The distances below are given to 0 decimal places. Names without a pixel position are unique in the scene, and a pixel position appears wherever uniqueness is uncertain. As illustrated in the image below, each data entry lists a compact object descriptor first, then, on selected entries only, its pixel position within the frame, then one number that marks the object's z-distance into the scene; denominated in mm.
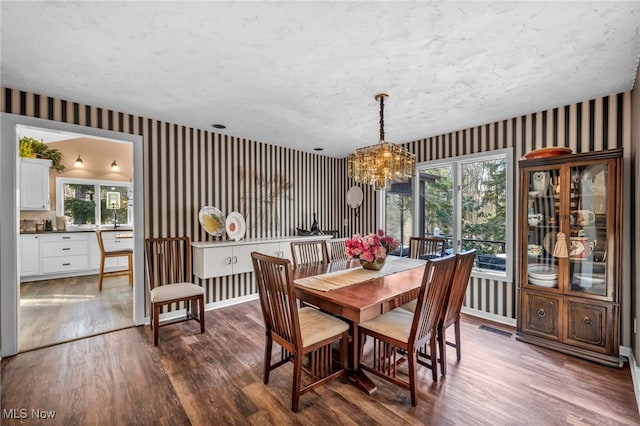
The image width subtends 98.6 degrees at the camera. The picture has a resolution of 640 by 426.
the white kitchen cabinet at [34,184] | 5184
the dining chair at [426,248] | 3357
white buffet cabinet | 3484
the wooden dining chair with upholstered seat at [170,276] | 2836
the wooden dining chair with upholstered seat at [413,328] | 1825
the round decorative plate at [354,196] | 5152
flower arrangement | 2582
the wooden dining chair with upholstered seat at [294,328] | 1803
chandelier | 2527
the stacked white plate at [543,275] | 2760
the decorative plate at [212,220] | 3746
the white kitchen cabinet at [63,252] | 5172
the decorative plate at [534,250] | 2886
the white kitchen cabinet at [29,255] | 4984
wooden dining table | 1822
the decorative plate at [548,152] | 2703
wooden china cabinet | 2453
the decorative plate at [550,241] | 2787
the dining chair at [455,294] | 2141
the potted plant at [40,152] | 5199
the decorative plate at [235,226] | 3966
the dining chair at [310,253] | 3234
